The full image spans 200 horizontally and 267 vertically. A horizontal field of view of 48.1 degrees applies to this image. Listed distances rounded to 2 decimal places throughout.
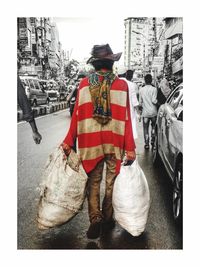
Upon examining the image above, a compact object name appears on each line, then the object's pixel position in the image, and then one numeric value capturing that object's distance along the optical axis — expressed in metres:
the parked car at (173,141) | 2.31
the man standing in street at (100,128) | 2.06
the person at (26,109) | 2.36
